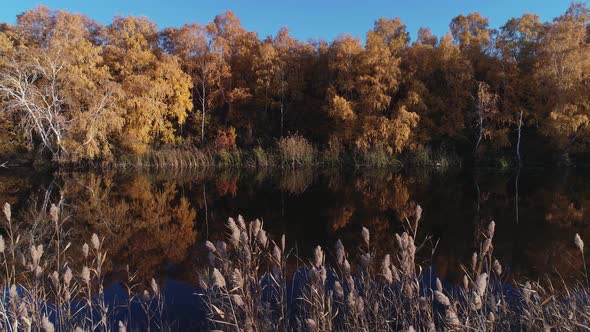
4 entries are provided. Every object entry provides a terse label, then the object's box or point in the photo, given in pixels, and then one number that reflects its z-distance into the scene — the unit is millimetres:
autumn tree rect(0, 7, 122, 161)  22531
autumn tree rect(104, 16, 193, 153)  25312
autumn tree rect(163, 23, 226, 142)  30781
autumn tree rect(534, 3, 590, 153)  22641
